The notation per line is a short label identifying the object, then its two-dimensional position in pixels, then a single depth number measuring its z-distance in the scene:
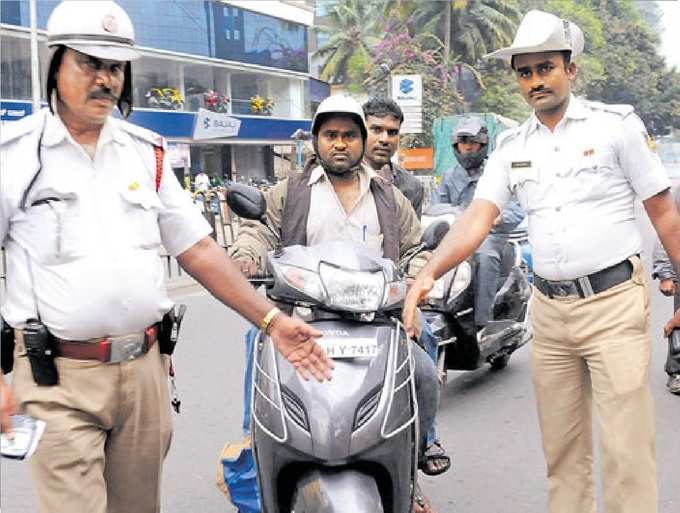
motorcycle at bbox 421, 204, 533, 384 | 5.16
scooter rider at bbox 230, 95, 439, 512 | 3.42
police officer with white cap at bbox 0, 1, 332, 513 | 2.44
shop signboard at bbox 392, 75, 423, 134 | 18.58
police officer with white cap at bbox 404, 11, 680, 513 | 3.19
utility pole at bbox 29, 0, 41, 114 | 16.61
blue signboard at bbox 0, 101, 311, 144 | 26.09
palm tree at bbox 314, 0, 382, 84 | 46.88
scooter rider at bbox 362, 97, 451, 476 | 4.90
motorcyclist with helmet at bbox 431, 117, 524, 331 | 5.77
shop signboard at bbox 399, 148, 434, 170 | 25.84
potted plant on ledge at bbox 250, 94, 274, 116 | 38.97
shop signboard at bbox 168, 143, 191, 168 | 28.53
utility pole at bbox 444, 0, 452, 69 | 36.78
